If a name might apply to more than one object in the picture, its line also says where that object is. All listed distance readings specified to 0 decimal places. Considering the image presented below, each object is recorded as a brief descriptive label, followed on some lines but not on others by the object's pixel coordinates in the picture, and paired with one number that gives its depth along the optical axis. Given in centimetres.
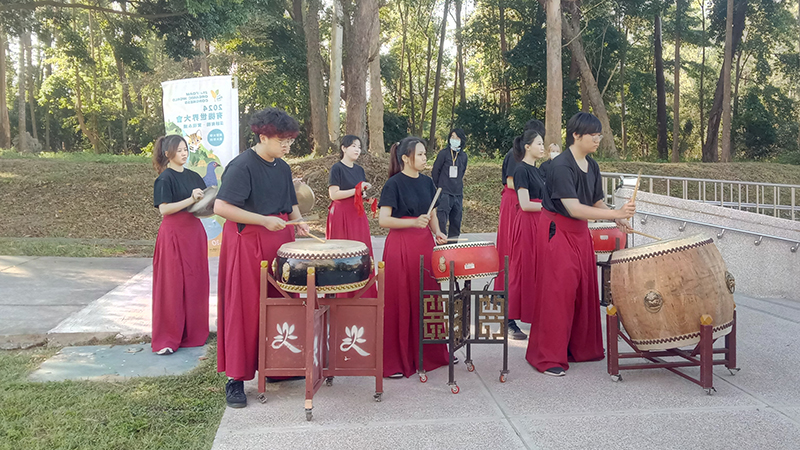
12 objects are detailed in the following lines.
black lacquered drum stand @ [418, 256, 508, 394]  439
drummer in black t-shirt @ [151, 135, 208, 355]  525
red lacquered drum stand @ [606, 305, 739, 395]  411
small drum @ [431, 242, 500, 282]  425
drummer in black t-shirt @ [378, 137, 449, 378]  455
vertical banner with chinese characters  717
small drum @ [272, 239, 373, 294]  379
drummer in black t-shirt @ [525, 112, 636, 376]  453
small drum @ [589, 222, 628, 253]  525
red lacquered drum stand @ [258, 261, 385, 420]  391
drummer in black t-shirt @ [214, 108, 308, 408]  398
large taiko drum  407
